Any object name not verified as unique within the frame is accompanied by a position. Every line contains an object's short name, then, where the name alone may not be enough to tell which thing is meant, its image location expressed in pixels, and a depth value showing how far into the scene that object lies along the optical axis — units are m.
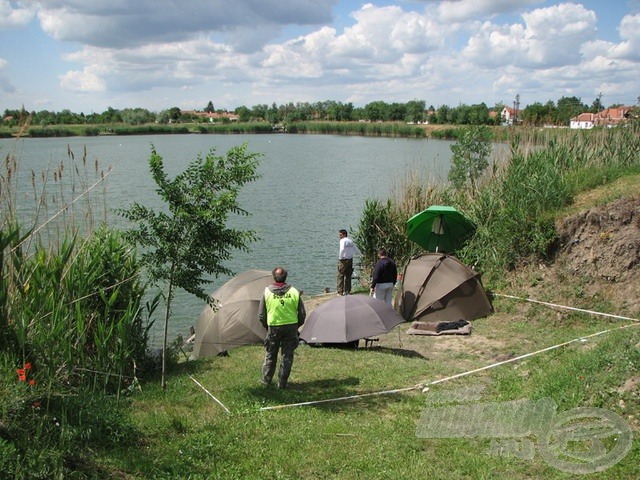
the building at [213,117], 175.74
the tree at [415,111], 127.75
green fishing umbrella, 17.84
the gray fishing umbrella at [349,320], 12.03
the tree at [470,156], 21.77
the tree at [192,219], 9.45
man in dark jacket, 15.63
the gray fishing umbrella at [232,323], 14.17
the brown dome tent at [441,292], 15.13
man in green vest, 9.49
